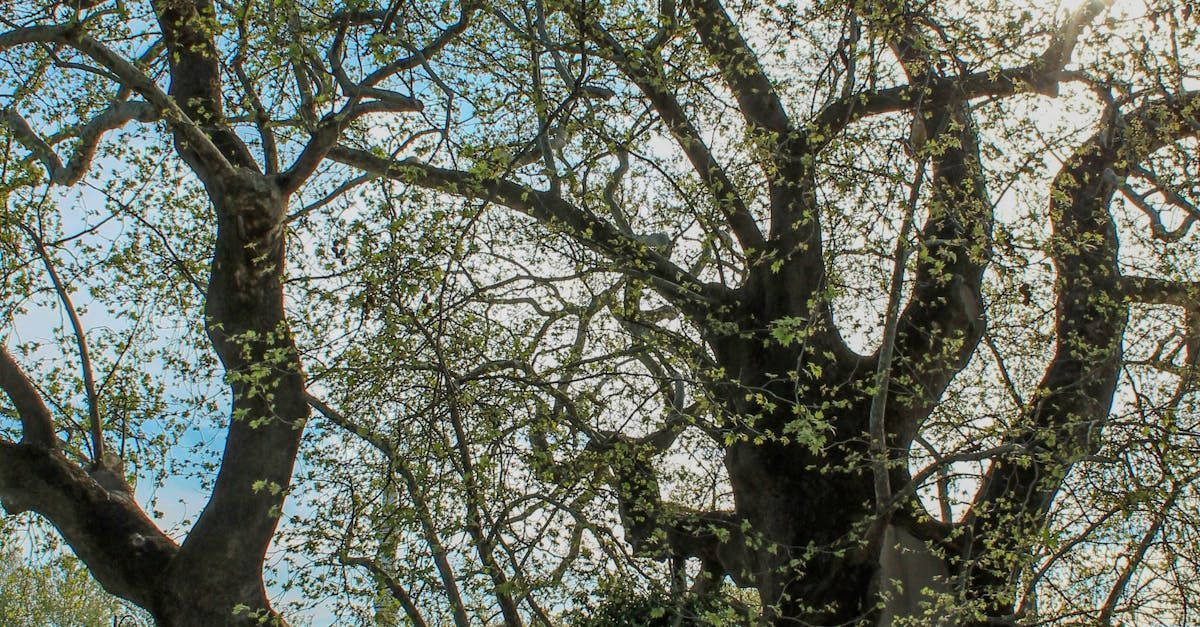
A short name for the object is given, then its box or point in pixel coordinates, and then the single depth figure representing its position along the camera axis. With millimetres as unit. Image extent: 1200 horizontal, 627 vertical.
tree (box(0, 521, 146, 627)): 22719
